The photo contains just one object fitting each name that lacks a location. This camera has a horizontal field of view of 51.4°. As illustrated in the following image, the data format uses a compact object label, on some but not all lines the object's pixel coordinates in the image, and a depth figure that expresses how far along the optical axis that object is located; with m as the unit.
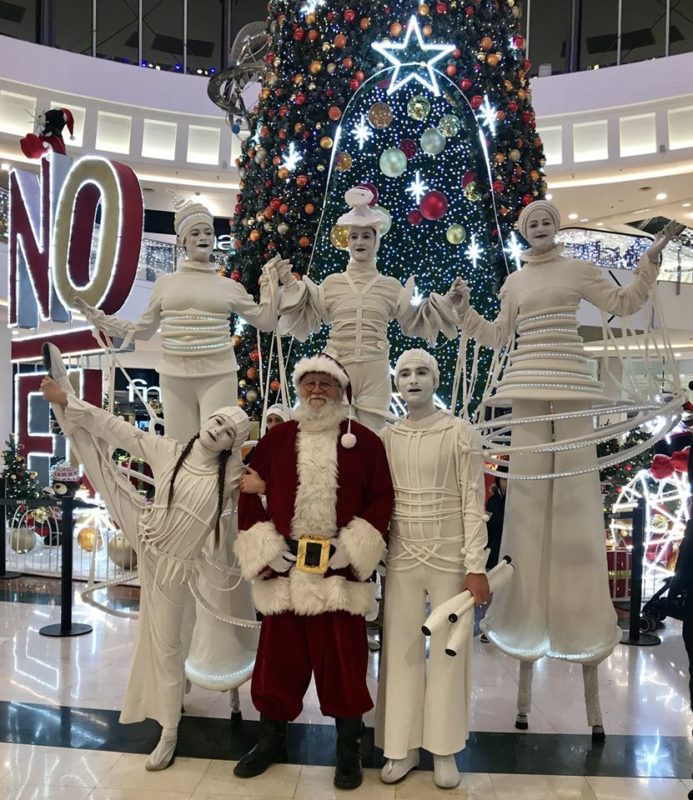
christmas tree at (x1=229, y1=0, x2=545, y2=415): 5.53
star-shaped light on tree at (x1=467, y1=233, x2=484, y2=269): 5.59
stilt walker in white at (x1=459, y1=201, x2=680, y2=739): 3.39
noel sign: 5.75
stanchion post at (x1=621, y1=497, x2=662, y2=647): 4.88
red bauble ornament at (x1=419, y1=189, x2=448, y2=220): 5.52
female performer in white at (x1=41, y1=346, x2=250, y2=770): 3.07
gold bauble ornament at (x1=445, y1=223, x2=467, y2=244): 5.58
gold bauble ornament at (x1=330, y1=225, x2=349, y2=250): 5.50
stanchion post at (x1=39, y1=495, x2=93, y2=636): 4.95
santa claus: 2.89
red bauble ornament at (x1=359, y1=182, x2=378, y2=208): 5.54
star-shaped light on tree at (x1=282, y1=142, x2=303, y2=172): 5.68
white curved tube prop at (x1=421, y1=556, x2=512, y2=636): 2.75
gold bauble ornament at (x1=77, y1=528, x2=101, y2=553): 7.23
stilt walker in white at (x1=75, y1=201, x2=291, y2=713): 3.74
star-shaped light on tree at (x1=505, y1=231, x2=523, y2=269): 5.55
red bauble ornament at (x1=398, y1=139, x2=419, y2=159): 5.57
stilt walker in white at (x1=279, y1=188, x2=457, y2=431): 3.75
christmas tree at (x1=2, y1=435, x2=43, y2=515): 8.75
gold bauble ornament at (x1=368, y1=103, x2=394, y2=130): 5.56
